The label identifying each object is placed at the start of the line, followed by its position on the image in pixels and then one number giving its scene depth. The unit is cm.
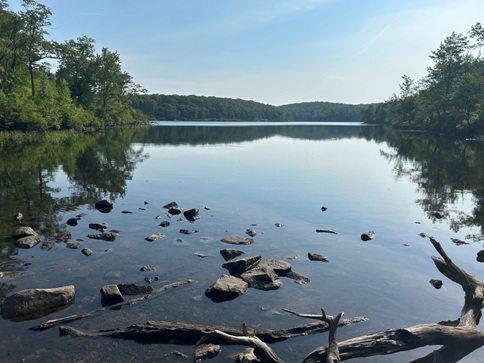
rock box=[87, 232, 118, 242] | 1644
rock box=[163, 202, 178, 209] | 2200
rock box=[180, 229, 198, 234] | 1783
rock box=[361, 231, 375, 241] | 1767
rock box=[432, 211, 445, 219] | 2216
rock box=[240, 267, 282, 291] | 1234
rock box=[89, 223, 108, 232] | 1776
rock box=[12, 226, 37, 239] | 1584
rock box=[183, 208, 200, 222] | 2027
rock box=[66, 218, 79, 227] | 1839
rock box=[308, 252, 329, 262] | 1501
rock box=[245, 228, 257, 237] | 1786
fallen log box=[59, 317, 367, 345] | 905
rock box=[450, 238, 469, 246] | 1744
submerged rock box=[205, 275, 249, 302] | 1148
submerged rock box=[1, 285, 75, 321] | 985
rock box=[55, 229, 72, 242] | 1616
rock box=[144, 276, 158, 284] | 1239
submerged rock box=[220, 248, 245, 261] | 1475
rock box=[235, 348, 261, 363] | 786
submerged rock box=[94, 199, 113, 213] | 2145
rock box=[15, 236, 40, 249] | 1506
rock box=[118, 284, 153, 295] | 1145
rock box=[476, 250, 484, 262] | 1529
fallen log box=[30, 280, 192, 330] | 936
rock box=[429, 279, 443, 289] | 1291
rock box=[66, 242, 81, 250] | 1523
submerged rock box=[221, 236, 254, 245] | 1658
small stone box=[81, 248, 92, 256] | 1453
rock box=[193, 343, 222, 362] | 840
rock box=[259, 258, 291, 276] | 1339
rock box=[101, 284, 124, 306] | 1066
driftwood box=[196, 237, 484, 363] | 790
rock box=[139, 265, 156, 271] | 1334
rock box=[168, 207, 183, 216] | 2111
